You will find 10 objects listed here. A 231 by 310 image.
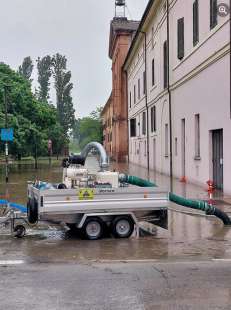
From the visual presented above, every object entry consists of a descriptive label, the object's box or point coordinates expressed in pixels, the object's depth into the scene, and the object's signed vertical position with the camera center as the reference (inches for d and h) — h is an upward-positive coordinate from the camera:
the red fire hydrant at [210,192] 664.4 -45.9
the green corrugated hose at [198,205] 501.0 -45.6
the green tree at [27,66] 4722.0 +743.2
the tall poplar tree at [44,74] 4539.9 +652.4
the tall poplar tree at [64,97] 4375.0 +448.5
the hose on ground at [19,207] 487.5 -45.7
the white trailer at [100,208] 420.5 -41.3
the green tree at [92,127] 4644.2 +242.2
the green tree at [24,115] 1610.5 +130.0
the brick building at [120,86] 2628.0 +330.7
